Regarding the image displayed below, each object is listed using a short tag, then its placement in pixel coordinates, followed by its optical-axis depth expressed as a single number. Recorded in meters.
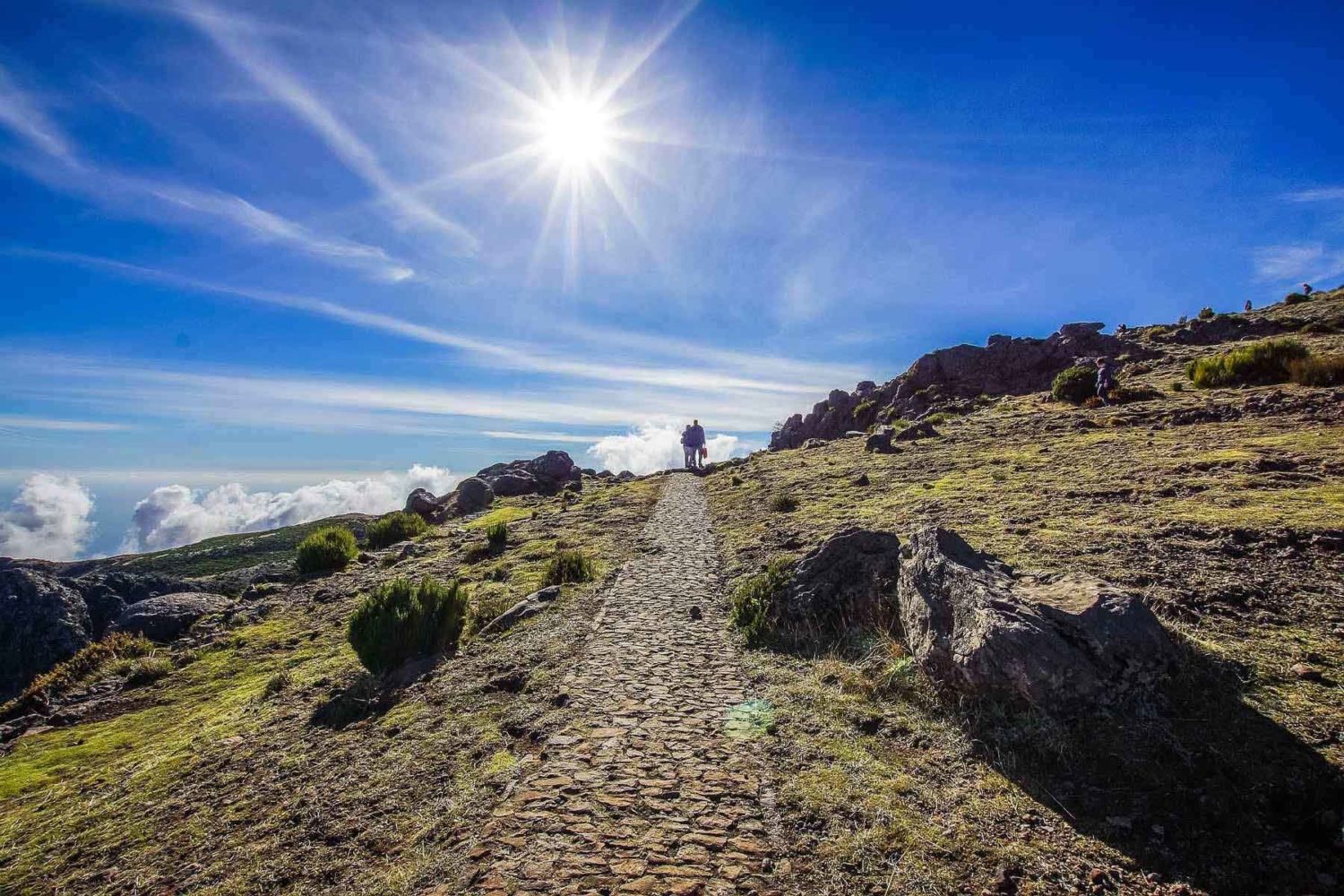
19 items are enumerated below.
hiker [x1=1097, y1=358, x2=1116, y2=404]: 27.87
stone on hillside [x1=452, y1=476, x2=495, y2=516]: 37.78
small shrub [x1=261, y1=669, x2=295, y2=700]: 10.20
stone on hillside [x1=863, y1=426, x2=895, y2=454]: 30.34
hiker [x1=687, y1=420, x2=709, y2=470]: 43.59
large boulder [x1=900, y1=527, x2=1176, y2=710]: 5.68
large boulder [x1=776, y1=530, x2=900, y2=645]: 9.26
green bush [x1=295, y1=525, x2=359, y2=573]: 21.91
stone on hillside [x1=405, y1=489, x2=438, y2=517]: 37.03
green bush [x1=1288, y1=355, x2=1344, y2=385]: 18.88
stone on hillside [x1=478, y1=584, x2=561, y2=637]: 11.87
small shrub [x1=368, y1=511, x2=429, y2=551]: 28.06
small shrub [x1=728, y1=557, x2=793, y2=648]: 9.84
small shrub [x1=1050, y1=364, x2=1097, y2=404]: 29.92
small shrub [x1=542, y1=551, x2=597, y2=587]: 14.97
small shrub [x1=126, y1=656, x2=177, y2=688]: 11.95
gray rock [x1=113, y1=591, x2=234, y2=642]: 15.16
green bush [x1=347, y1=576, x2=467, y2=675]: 10.34
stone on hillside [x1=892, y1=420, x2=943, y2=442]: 30.69
